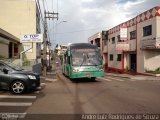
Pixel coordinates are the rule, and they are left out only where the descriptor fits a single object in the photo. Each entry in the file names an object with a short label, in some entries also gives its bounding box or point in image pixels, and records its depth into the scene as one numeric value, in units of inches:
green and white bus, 375.7
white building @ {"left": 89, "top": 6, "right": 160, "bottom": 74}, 529.7
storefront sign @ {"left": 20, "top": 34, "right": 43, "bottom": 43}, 465.5
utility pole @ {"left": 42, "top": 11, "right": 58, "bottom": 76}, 640.6
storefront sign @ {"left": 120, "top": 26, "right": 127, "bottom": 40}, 674.2
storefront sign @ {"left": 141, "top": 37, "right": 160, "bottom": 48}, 515.6
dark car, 250.5
